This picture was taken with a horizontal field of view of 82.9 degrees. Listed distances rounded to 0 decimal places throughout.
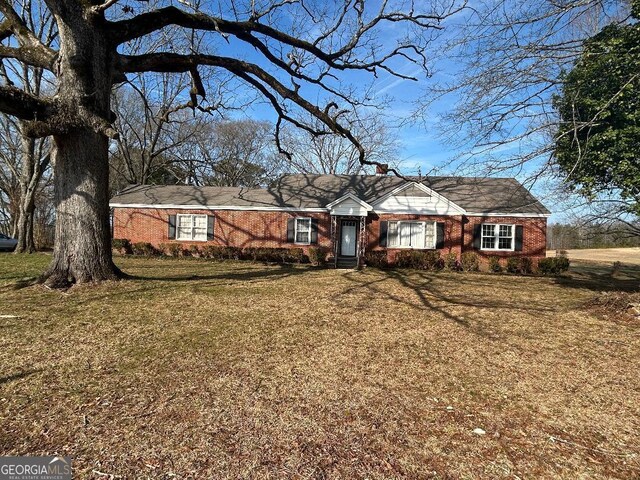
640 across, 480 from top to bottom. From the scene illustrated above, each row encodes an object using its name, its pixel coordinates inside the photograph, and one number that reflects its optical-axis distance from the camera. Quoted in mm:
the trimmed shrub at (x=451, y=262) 16422
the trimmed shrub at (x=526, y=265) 16078
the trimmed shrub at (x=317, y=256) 17000
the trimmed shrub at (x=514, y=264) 16078
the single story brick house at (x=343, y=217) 17359
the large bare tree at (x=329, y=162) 34312
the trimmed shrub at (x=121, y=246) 19266
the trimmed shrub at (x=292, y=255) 17562
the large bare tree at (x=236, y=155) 37156
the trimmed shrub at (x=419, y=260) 16422
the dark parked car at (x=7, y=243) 21638
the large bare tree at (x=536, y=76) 6168
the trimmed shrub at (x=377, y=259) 16672
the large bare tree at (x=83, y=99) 7668
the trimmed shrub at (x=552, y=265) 15969
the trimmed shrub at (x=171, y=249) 19130
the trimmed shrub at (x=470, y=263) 16281
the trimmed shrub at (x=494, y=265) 16188
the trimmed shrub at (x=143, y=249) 19141
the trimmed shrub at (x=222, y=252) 18266
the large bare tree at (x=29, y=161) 17141
